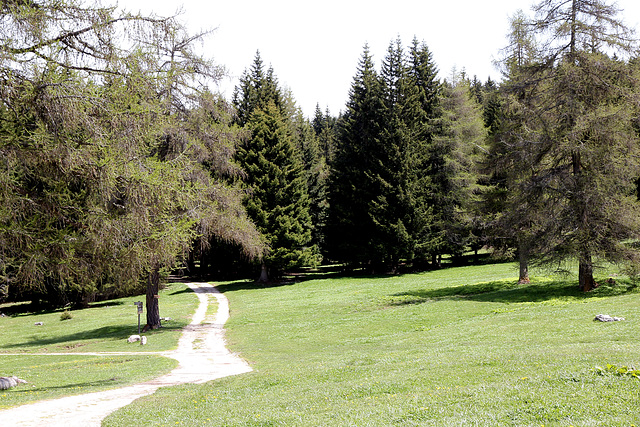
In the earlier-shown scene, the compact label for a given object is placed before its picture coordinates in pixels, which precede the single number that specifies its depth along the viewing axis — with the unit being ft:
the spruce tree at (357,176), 147.54
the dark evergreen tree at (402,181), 140.26
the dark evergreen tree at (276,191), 137.28
